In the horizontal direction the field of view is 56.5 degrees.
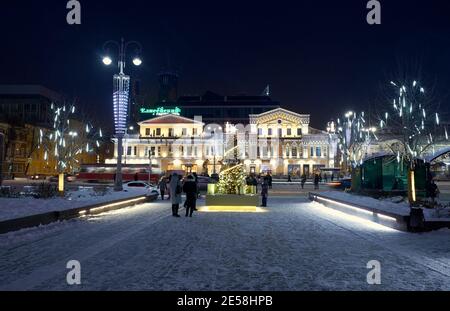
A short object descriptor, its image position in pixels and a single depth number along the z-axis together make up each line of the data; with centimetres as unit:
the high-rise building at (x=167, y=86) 11525
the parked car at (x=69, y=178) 5382
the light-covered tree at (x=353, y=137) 4303
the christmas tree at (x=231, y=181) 2098
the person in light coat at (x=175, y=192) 1653
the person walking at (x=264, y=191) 2222
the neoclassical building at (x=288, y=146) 8456
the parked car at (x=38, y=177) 6303
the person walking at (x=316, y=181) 4165
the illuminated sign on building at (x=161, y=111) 8969
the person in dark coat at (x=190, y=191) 1650
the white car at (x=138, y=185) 3601
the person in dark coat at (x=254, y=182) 2168
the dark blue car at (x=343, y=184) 4241
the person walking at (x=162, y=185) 2906
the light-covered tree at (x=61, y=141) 2705
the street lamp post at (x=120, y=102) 2597
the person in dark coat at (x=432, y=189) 2228
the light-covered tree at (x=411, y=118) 1992
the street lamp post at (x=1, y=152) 2060
